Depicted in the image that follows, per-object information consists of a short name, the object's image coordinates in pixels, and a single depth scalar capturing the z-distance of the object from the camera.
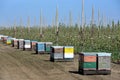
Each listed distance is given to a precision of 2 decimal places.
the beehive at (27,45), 39.00
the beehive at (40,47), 32.47
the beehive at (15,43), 48.91
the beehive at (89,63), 17.70
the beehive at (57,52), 25.11
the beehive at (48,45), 32.27
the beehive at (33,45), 39.00
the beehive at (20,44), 43.03
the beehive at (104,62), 17.88
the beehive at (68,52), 25.09
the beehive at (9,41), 56.42
